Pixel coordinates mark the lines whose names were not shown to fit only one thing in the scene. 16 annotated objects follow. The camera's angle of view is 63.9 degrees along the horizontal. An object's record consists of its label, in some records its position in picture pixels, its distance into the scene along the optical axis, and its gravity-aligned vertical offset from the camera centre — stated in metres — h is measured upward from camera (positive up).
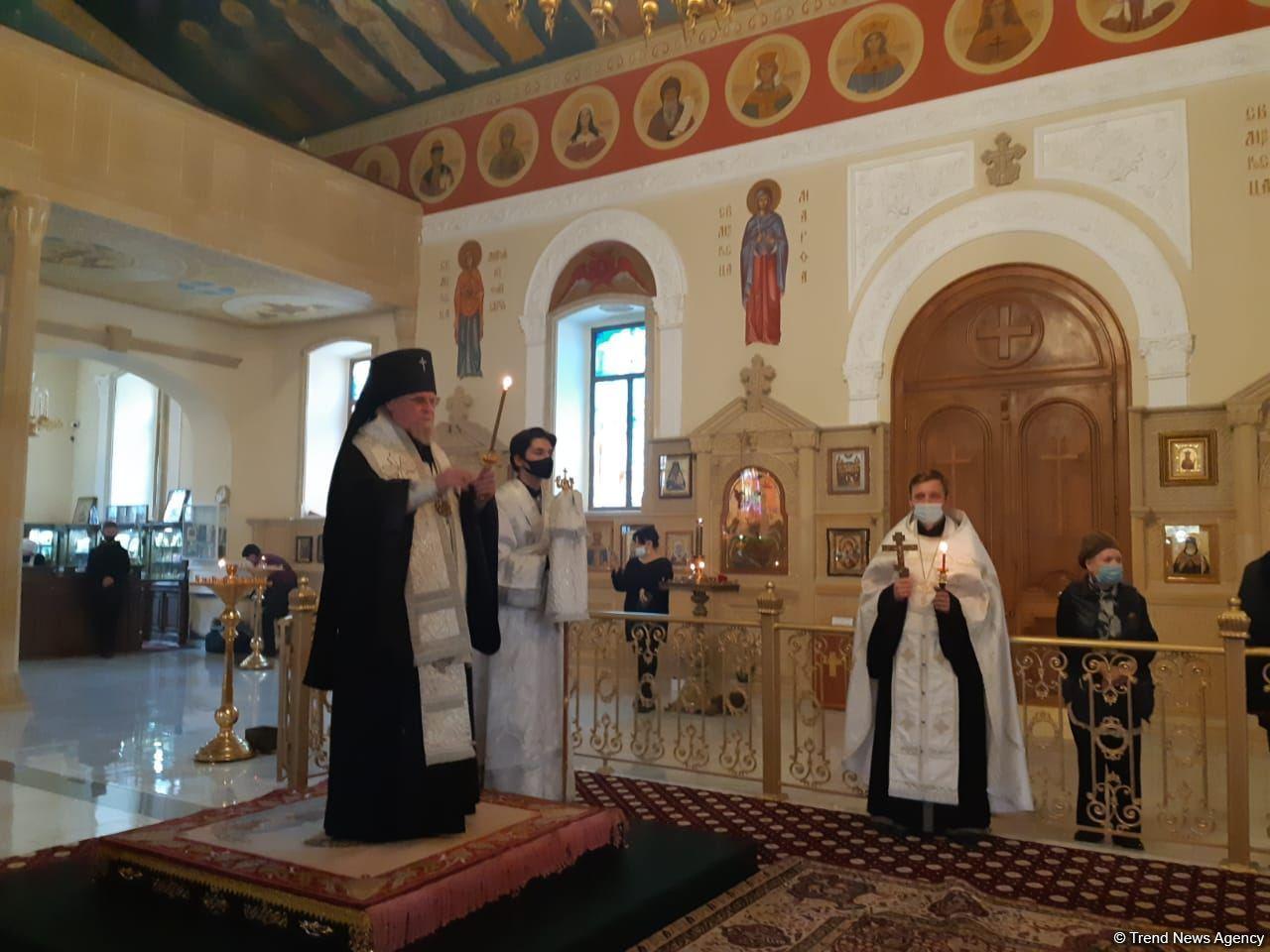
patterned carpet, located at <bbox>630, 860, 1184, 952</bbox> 3.60 -1.39
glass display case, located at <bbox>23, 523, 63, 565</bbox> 17.36 +0.01
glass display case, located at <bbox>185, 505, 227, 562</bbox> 14.95 +0.11
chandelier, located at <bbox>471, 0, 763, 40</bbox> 7.07 +3.91
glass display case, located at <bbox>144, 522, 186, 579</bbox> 15.69 -0.14
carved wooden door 8.87 +1.26
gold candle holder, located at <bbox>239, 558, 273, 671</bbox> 11.58 -1.35
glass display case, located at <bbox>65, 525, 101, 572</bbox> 17.10 -0.14
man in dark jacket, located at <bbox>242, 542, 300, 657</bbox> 12.66 -0.53
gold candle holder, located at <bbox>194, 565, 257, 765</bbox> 6.84 -1.12
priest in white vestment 5.01 -0.70
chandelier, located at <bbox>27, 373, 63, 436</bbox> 16.92 +2.36
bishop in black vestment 3.59 -0.35
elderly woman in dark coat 5.01 -0.67
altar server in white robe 5.04 -0.61
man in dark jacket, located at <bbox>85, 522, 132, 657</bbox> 13.23 -0.62
